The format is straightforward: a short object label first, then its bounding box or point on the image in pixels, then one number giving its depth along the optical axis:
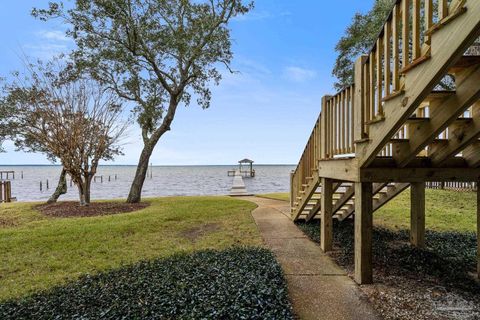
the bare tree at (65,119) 9.94
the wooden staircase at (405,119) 2.10
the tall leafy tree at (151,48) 9.84
